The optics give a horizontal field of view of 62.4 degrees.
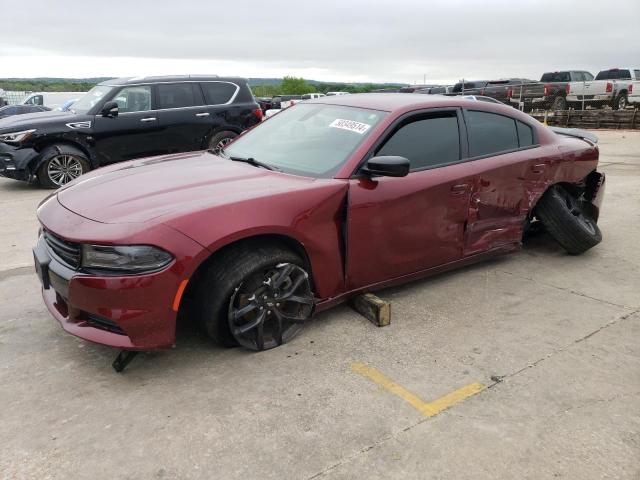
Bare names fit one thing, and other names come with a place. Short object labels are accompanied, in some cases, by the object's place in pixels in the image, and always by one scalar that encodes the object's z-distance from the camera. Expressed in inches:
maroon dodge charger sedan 107.7
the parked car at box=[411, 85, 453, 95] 935.4
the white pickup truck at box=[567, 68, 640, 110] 935.0
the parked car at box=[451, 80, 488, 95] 927.4
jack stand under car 116.3
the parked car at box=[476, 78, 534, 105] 935.7
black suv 315.9
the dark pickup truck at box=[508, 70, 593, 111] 931.3
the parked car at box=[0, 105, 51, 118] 695.1
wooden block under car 138.8
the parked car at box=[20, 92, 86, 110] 890.7
